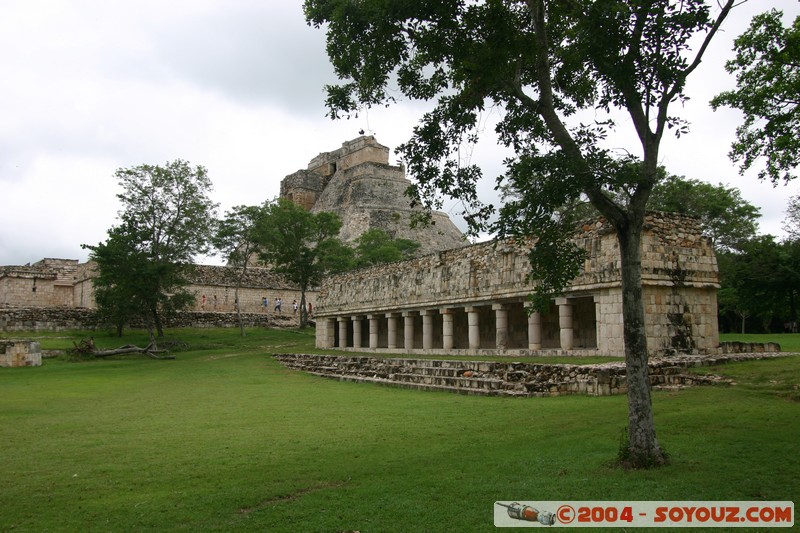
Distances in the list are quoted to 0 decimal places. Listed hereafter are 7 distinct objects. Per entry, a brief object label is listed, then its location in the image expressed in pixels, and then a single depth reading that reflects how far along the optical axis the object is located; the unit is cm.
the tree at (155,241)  3086
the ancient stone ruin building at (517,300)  1545
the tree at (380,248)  4175
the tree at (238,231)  3959
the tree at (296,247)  3872
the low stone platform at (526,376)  1231
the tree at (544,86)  680
